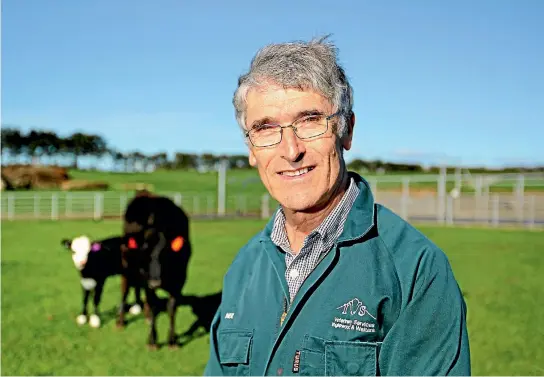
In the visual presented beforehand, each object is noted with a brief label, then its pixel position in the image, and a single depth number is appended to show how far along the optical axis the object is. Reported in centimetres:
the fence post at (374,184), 3741
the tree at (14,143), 7100
